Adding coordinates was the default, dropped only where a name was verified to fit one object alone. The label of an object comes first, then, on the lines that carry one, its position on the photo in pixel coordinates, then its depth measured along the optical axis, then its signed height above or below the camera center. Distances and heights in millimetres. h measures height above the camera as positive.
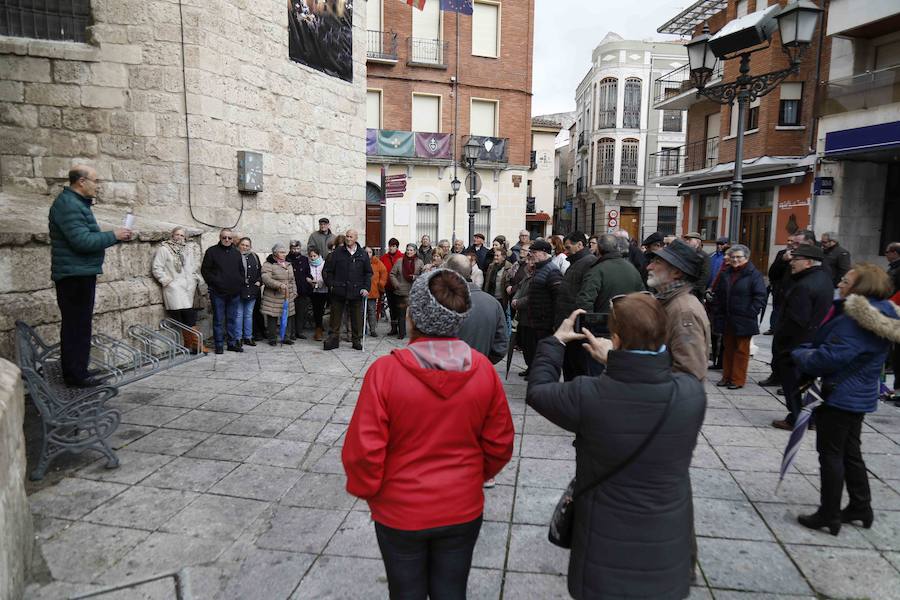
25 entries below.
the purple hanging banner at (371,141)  23109 +3216
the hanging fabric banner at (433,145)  23891 +3238
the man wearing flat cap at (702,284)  6725 -665
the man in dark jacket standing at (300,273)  9391 -830
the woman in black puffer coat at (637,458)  1897 -739
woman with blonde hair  3348 -832
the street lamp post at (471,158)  14478 +1679
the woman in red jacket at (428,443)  1950 -746
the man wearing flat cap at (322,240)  9953 -308
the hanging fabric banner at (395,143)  23297 +3197
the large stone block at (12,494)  2418 -1243
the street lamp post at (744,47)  7551 +2502
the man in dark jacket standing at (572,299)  5449 -697
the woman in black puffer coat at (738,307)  6594 -876
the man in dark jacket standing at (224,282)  7973 -841
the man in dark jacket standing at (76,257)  4488 -309
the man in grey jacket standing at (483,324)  4066 -697
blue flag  14227 +5330
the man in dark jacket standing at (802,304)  5324 -669
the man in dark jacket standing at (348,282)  8867 -896
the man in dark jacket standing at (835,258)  8570 -381
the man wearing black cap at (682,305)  3211 -455
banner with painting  9672 +3241
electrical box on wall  8625 +733
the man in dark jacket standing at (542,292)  6066 -675
